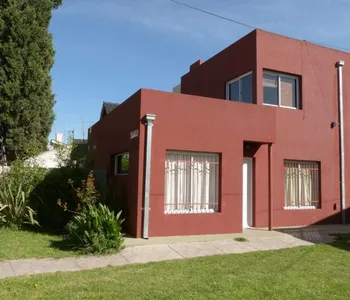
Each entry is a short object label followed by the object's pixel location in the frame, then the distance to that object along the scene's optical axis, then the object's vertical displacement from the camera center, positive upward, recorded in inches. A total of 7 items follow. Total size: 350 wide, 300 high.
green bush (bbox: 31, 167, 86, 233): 420.8 -12.7
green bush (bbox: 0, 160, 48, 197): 427.8 +11.3
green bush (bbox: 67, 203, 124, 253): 305.4 -36.3
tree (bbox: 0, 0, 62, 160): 663.1 +202.8
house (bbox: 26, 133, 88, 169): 486.3 +42.6
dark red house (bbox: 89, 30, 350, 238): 381.1 +53.9
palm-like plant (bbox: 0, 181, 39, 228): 408.4 -25.4
